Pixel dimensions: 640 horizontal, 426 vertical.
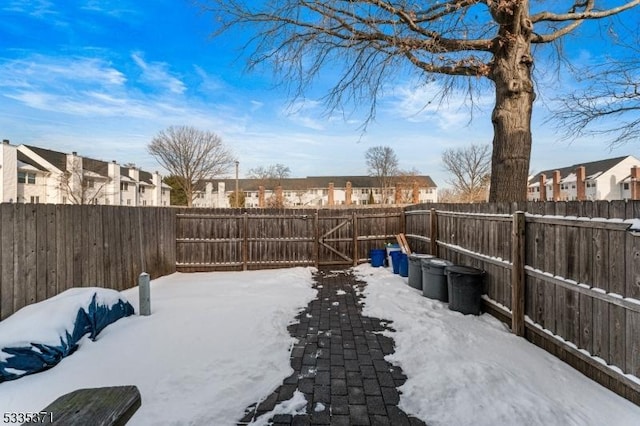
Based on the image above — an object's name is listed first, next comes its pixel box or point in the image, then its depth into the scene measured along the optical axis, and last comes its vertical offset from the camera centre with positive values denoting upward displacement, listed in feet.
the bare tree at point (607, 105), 24.86 +9.03
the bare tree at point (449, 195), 109.46 +5.44
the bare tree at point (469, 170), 101.00 +14.07
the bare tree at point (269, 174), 158.92 +19.49
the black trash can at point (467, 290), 16.83 -4.54
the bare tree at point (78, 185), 89.86 +8.29
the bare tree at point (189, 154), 96.94 +18.90
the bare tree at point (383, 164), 149.59 +23.06
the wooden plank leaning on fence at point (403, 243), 29.89 -3.56
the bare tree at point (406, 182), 121.11 +11.26
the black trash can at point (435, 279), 19.19 -4.59
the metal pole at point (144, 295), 15.78 -4.45
